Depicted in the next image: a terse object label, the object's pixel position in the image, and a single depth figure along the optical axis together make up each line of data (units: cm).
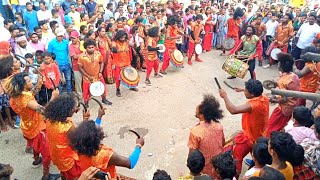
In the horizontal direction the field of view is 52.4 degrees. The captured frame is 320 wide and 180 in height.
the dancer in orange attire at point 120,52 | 819
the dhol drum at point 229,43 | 1166
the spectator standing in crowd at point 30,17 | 1006
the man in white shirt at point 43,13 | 1024
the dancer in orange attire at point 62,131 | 408
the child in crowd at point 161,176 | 312
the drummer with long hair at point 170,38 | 996
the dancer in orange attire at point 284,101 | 528
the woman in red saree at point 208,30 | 1236
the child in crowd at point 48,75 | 718
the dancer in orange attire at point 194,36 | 1102
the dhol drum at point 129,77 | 826
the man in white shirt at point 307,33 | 967
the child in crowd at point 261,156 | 373
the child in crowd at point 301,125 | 421
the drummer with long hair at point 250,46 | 918
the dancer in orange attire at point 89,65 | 734
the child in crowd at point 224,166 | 342
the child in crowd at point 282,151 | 340
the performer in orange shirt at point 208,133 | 402
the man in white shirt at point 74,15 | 1053
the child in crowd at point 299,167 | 351
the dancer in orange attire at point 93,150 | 344
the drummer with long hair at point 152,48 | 911
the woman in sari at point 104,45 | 852
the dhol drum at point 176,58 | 999
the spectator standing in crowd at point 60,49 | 789
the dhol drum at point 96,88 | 744
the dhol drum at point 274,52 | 1031
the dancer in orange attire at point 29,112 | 478
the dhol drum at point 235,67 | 845
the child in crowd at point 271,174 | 304
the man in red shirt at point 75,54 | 790
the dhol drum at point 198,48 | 1096
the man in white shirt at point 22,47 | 757
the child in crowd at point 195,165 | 347
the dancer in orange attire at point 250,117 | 461
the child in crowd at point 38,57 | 718
